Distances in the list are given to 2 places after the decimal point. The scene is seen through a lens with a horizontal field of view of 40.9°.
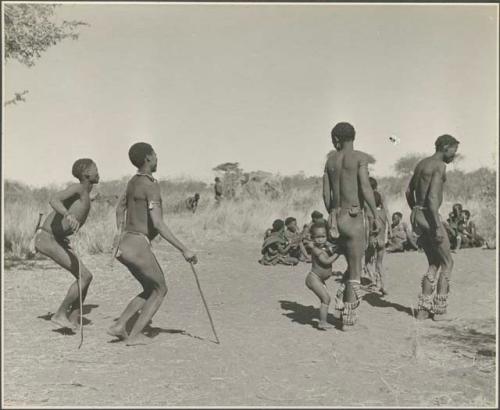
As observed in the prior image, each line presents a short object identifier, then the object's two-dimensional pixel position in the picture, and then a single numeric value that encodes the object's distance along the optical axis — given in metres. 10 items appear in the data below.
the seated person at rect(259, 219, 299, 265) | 12.05
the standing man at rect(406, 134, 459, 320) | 7.50
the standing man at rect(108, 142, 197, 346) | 6.37
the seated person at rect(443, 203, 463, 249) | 13.36
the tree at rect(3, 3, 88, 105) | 11.12
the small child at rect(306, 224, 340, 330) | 7.17
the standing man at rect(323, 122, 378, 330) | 6.88
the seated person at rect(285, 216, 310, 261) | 12.21
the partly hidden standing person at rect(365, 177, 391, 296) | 9.27
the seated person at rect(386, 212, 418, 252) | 13.33
